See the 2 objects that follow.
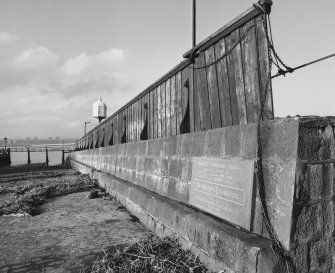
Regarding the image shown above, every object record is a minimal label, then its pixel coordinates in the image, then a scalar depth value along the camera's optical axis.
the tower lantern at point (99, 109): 23.96
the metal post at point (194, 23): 4.99
